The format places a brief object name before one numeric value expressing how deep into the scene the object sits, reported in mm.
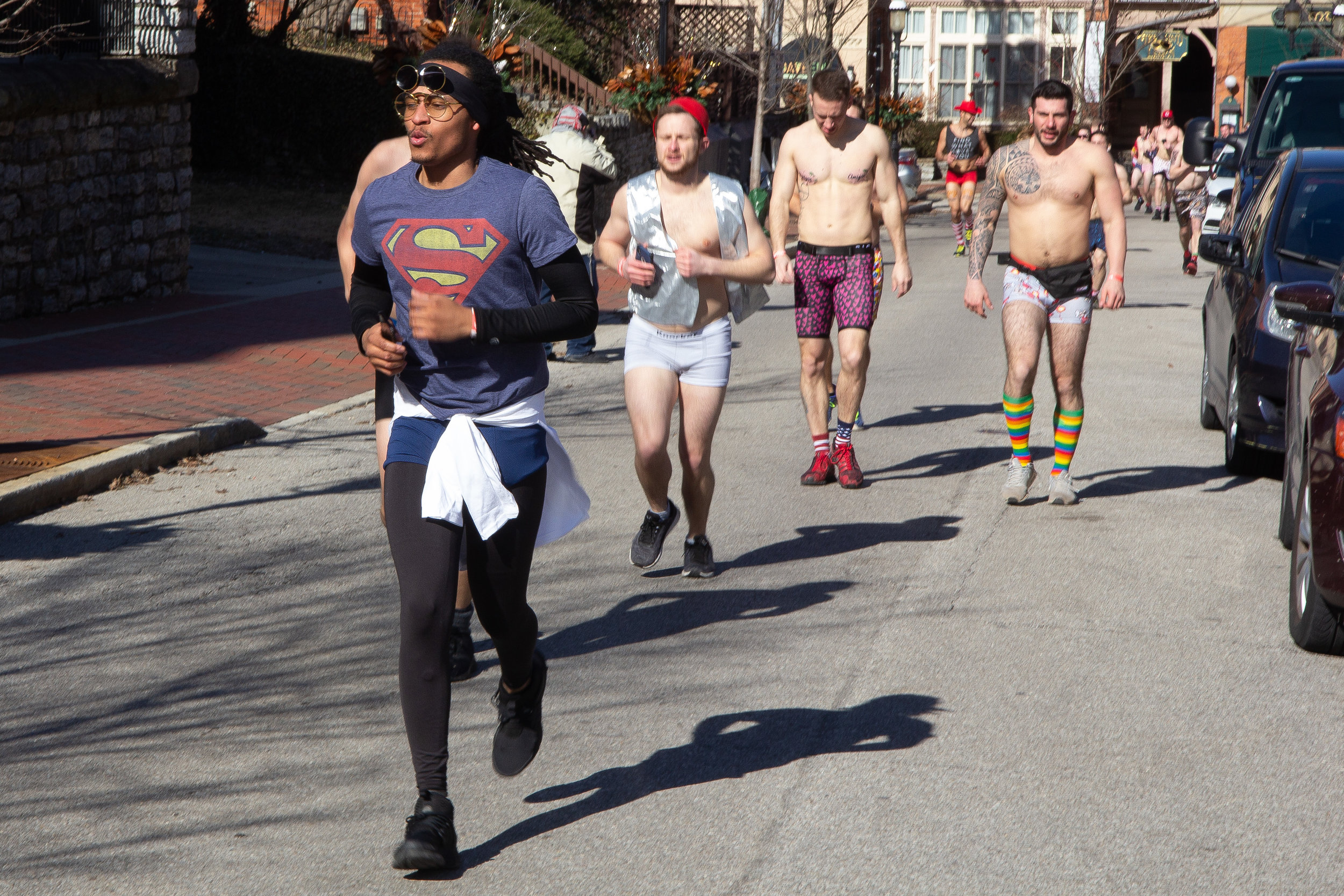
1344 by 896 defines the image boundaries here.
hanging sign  43406
